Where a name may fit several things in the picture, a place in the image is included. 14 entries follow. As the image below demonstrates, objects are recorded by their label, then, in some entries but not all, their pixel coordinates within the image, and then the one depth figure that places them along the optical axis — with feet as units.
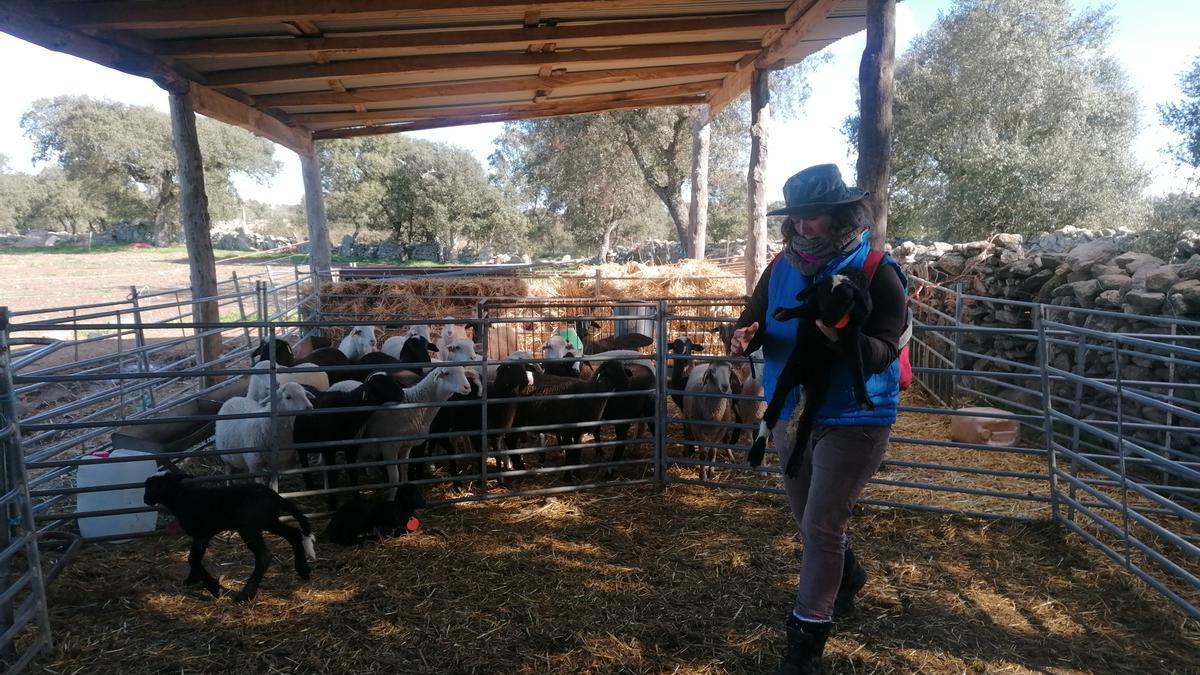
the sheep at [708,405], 20.93
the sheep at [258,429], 17.49
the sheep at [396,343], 31.26
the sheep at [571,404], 20.29
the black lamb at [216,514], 13.14
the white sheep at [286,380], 16.17
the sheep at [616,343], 31.81
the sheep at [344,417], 17.28
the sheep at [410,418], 18.70
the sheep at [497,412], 19.95
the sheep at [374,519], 15.66
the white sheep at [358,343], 32.09
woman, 8.98
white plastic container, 15.83
